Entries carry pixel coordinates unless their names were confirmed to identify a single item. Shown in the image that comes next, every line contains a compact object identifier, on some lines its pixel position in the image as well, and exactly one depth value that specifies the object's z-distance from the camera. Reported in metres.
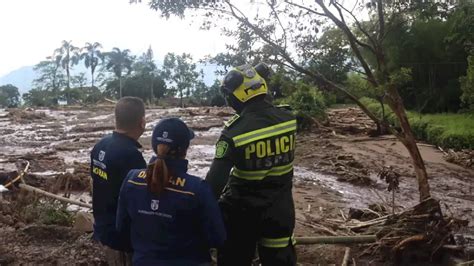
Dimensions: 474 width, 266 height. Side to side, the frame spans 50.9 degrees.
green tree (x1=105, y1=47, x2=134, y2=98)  56.91
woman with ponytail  2.56
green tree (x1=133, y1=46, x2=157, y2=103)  52.19
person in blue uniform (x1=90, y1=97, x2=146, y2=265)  3.13
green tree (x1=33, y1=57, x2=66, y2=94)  60.88
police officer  3.01
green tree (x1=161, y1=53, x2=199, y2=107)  54.84
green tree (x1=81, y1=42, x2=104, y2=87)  61.38
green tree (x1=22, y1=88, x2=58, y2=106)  52.89
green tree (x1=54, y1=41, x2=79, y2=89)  61.38
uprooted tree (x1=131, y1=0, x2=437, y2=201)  7.13
